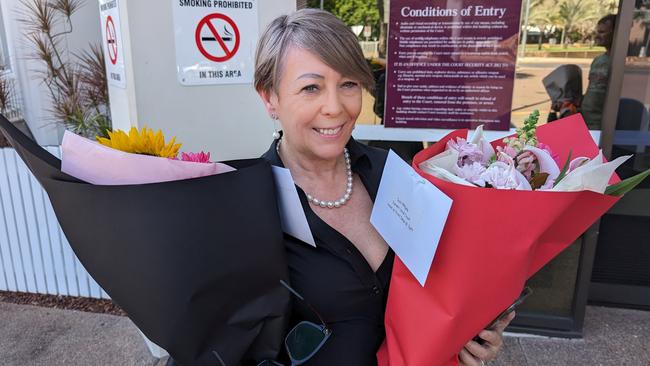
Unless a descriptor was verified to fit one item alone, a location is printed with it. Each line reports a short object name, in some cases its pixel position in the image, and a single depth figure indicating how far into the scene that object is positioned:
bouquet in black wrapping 0.91
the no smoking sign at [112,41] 2.74
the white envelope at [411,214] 0.98
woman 1.30
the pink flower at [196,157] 1.05
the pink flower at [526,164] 1.08
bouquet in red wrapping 0.94
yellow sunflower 1.03
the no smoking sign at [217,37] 2.78
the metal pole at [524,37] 3.20
